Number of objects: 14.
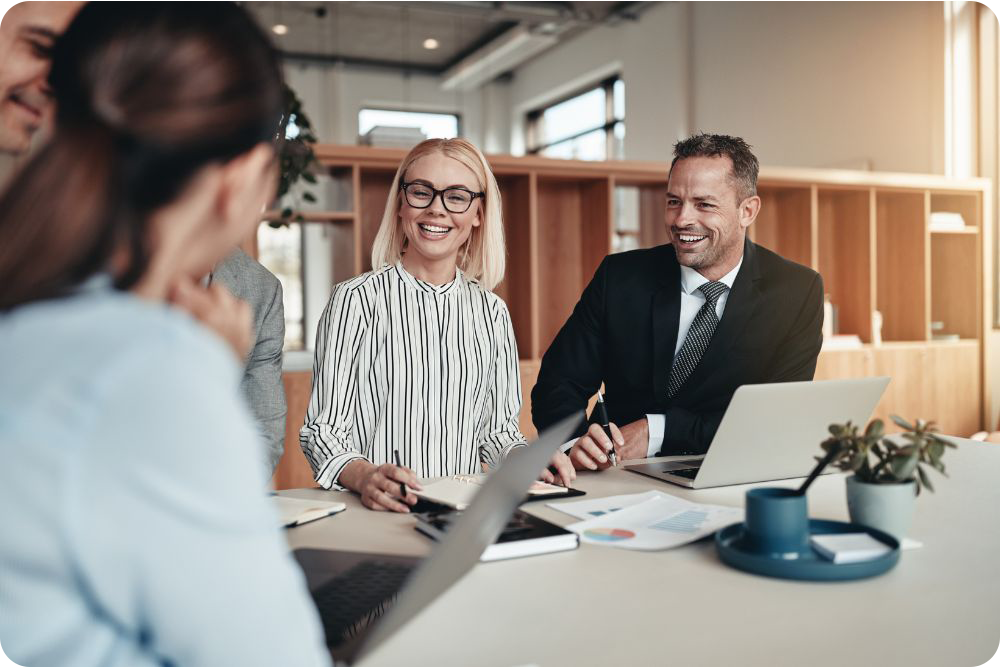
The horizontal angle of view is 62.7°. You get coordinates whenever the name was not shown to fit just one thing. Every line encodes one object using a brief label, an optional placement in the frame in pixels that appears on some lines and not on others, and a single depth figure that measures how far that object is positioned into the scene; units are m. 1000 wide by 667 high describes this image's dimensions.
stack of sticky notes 1.08
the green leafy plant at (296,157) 3.70
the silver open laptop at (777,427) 1.43
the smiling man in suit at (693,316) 2.34
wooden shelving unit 4.80
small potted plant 1.17
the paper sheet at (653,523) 1.23
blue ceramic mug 1.09
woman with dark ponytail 0.46
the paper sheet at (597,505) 1.39
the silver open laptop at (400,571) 0.72
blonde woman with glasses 1.97
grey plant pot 1.17
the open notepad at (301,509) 1.33
